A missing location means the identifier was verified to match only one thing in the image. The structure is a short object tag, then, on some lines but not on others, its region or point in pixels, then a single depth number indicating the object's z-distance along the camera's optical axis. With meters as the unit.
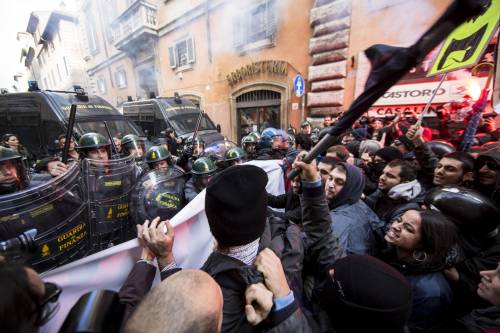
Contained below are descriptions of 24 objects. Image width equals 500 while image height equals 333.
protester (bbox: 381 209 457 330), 1.18
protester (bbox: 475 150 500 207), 1.89
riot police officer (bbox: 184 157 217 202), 2.19
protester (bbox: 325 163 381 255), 1.48
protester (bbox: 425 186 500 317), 1.27
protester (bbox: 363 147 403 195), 2.66
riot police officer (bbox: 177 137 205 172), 3.90
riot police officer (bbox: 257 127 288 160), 3.82
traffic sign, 6.45
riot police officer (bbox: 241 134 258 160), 4.59
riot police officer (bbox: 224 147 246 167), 3.23
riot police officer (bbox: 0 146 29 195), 1.53
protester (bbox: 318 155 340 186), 2.00
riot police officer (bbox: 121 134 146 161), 3.66
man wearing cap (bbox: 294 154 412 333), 0.73
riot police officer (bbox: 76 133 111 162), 2.48
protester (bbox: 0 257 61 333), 0.43
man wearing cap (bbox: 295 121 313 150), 4.66
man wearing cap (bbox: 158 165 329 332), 0.78
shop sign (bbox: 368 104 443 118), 5.09
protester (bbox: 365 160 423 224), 2.00
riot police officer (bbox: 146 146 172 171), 2.52
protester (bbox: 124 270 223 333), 0.58
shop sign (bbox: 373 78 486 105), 4.70
